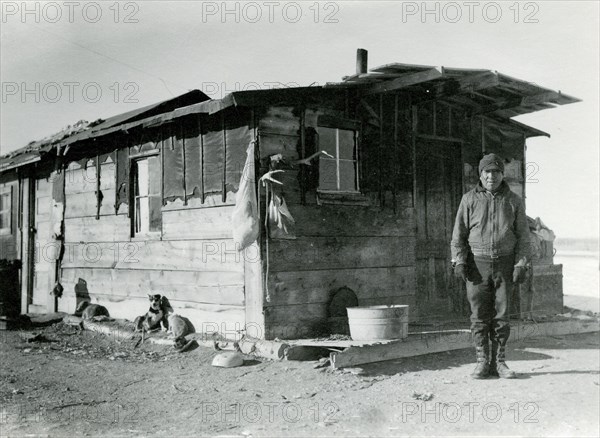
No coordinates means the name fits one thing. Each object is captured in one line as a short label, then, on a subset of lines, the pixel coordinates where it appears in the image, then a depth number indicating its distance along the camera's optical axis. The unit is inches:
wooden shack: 307.9
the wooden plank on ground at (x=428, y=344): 269.7
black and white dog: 370.3
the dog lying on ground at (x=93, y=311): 429.1
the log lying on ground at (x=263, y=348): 283.3
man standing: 239.5
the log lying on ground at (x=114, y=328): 376.2
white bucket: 283.6
